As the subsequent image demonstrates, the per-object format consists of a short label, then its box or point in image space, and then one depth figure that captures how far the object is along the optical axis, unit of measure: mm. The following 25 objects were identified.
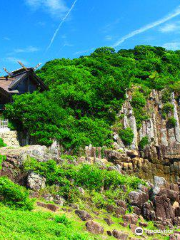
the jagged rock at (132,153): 26844
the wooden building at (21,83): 29453
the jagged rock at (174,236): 12660
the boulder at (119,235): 12141
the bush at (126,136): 30375
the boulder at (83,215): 13655
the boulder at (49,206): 14188
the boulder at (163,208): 16281
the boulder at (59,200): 15750
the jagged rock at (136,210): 16500
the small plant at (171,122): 33500
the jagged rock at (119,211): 15562
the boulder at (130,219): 14812
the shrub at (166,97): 36125
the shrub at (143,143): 31195
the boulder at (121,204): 16484
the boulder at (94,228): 12250
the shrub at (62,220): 12158
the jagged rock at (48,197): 15922
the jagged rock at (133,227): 13855
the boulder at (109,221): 14036
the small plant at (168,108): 34844
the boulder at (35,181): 16516
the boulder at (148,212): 16172
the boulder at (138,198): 16938
